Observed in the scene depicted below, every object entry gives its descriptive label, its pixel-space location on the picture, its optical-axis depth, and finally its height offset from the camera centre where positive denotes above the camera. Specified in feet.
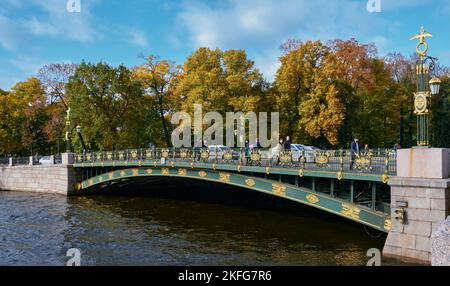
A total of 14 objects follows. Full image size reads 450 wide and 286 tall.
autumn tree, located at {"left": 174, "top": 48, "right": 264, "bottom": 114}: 116.78 +17.64
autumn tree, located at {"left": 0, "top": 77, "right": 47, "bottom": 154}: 153.17 +7.54
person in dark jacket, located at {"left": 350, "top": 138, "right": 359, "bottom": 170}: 47.99 -1.80
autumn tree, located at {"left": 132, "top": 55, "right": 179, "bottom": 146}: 143.02 +21.05
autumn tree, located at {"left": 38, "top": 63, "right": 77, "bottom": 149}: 154.61 +20.21
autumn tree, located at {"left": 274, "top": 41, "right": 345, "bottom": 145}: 112.06 +13.66
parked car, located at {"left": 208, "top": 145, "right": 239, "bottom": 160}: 68.07 -1.83
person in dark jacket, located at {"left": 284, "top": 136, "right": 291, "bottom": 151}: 65.61 -0.40
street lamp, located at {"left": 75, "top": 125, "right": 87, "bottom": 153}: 127.10 +0.67
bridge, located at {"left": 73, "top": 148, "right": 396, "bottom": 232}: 45.52 -4.31
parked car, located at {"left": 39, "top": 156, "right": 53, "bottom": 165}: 118.07 -5.35
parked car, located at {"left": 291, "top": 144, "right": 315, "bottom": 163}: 54.44 -1.70
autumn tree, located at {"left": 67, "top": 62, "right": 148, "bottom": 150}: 120.19 +11.45
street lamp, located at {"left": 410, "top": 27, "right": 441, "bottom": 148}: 38.99 +4.66
